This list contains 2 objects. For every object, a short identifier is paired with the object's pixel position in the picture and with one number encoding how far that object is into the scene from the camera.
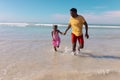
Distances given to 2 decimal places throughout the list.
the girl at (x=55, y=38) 3.41
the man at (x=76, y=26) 2.95
